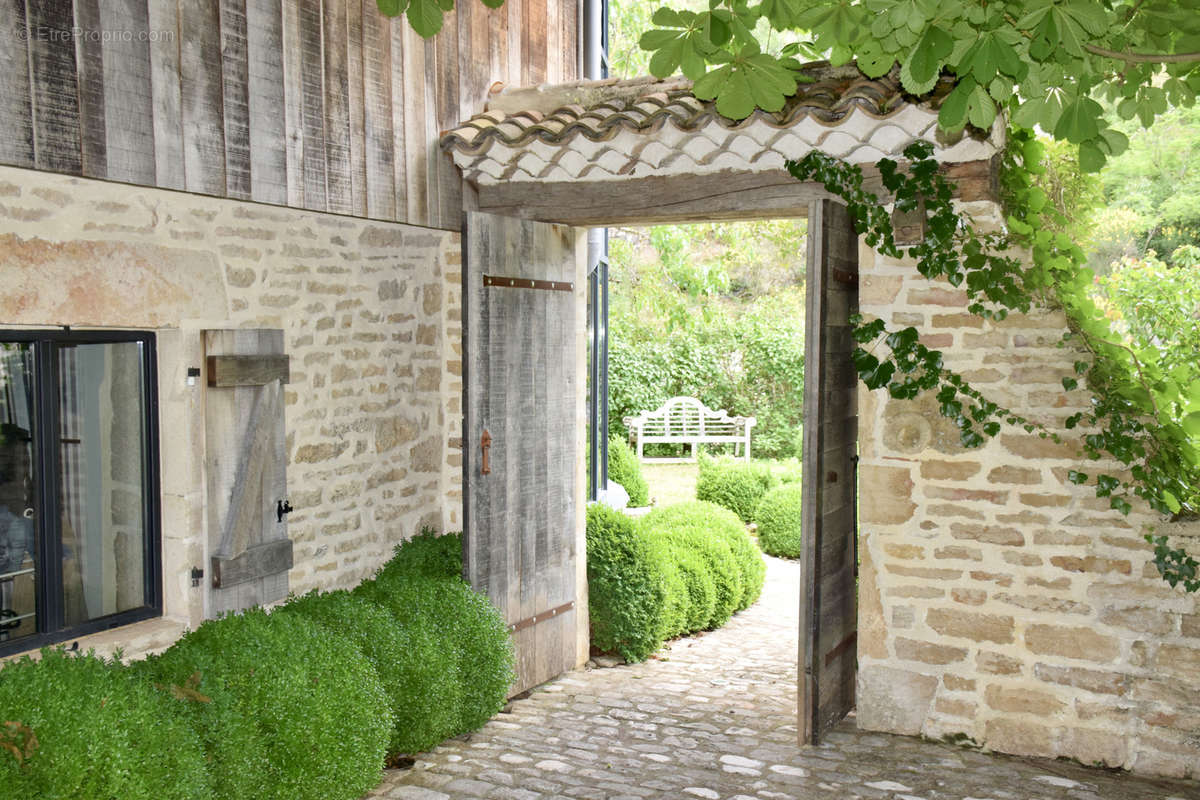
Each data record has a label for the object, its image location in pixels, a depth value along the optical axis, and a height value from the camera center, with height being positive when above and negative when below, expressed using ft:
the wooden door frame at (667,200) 16.67 +2.49
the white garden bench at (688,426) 51.78 -3.83
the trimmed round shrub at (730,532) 27.86 -4.90
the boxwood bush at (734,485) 37.99 -4.97
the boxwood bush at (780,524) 34.76 -5.82
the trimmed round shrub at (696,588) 25.08 -5.71
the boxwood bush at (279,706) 12.20 -4.34
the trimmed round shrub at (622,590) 22.13 -5.11
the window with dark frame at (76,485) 13.24 -1.76
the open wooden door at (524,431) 17.62 -1.44
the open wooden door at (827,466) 16.08 -1.89
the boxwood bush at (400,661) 15.29 -4.55
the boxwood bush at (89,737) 10.23 -3.88
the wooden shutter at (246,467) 15.33 -1.73
